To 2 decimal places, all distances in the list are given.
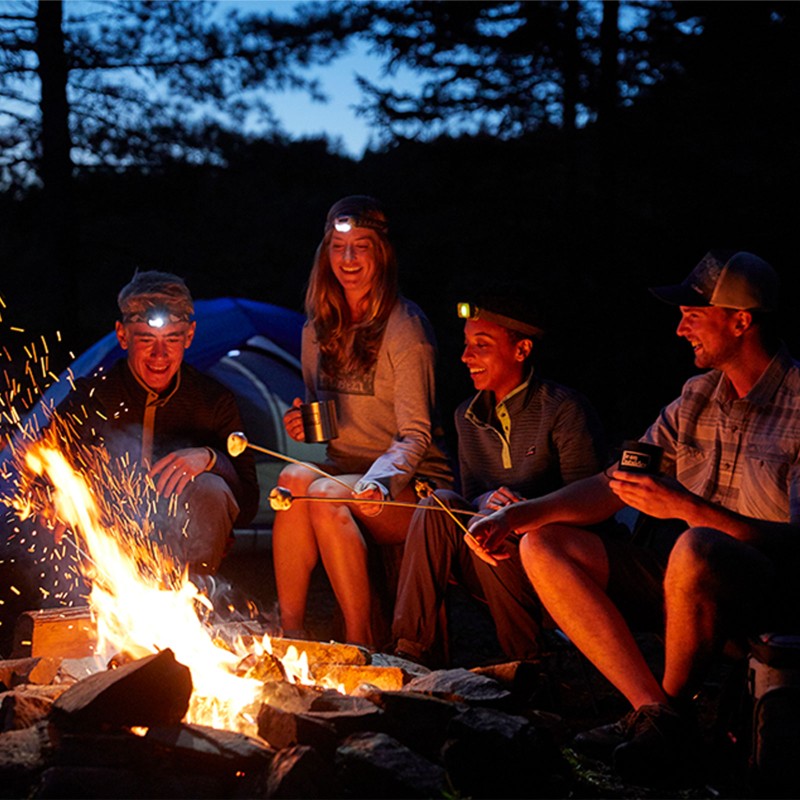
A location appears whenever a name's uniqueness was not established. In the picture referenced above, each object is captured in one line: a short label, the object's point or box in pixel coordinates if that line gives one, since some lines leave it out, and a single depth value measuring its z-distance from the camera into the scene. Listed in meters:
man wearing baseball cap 3.22
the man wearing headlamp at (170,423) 4.70
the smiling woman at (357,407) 4.49
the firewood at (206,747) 3.04
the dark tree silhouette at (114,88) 10.77
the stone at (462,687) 3.57
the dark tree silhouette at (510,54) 11.16
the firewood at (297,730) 3.15
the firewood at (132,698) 3.08
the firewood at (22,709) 3.34
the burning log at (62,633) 4.22
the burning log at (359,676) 3.85
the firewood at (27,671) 3.81
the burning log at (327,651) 3.98
